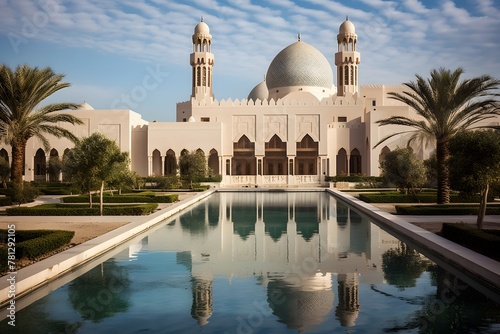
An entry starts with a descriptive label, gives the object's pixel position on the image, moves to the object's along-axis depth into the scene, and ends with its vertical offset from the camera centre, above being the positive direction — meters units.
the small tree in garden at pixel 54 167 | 31.86 +0.51
